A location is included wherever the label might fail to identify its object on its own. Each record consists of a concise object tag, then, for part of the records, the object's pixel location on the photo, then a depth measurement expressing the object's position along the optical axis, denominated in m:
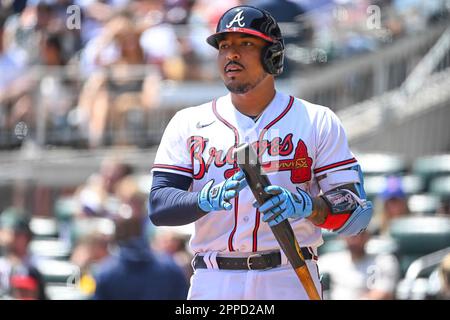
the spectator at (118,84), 20.33
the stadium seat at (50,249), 18.12
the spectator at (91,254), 16.34
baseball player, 8.42
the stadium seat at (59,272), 16.86
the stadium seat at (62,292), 15.48
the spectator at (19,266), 15.26
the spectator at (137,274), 13.26
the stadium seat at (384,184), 18.28
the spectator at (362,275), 14.50
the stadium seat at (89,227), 17.47
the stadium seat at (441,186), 18.81
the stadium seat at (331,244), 16.20
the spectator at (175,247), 15.77
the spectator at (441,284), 13.66
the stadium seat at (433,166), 19.47
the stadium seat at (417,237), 16.23
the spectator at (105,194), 18.58
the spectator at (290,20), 17.73
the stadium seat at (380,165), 19.30
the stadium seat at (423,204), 18.08
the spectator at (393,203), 16.94
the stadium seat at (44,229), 19.17
